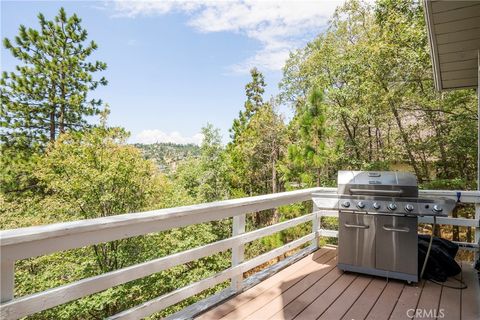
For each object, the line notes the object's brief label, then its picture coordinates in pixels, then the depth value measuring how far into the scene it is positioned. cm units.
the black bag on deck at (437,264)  276
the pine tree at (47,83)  1329
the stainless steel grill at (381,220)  260
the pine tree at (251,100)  1958
